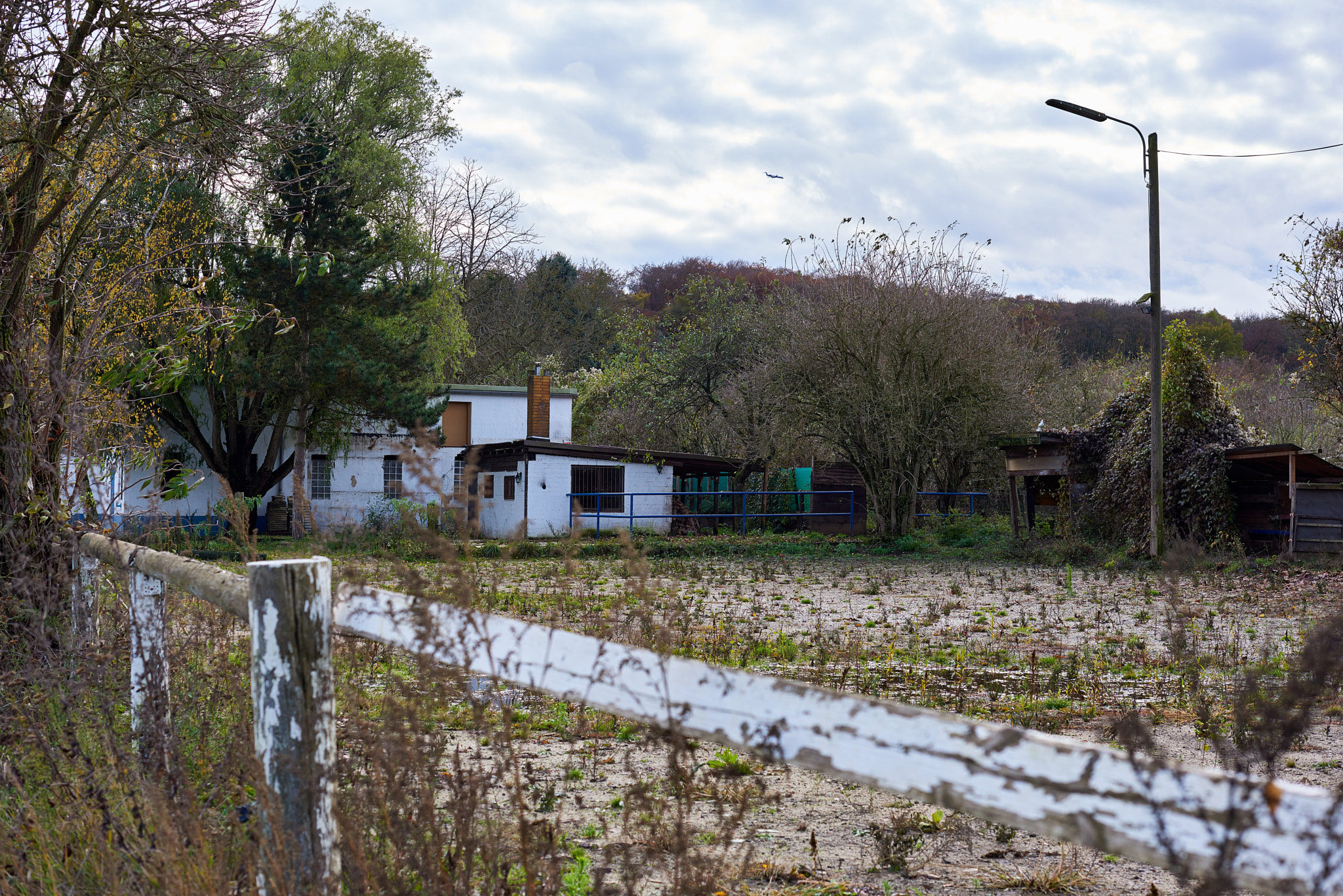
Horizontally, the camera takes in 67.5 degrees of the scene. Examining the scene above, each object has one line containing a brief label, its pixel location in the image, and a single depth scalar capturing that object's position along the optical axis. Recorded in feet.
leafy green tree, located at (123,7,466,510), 86.79
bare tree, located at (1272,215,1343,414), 57.62
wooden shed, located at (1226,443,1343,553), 60.23
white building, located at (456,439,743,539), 98.17
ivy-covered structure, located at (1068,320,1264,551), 64.28
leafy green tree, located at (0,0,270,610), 15.98
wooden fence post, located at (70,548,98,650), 15.30
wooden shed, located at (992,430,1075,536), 76.74
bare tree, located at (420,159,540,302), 129.29
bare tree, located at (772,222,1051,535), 77.87
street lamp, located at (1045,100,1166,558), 58.44
